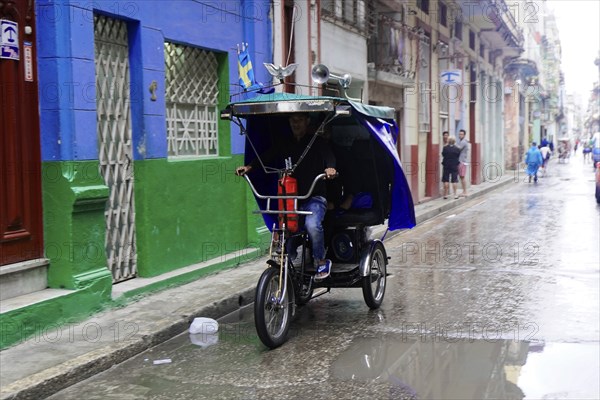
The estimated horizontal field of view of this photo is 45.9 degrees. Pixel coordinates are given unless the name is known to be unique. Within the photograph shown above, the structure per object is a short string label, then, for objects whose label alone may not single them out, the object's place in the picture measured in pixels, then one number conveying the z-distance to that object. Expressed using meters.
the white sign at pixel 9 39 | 6.19
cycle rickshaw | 6.27
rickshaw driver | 6.66
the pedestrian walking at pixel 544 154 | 34.69
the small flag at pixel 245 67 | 10.24
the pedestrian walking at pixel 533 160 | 28.88
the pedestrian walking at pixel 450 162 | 20.81
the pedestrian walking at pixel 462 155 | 21.73
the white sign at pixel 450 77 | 22.92
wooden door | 6.27
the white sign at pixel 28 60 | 6.47
